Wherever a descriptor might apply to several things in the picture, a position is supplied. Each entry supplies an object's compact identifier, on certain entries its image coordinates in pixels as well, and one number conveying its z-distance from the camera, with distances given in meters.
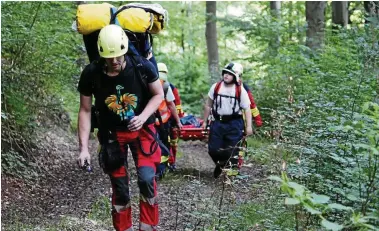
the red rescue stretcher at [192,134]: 11.92
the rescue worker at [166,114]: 10.47
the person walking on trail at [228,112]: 10.35
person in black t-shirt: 5.82
